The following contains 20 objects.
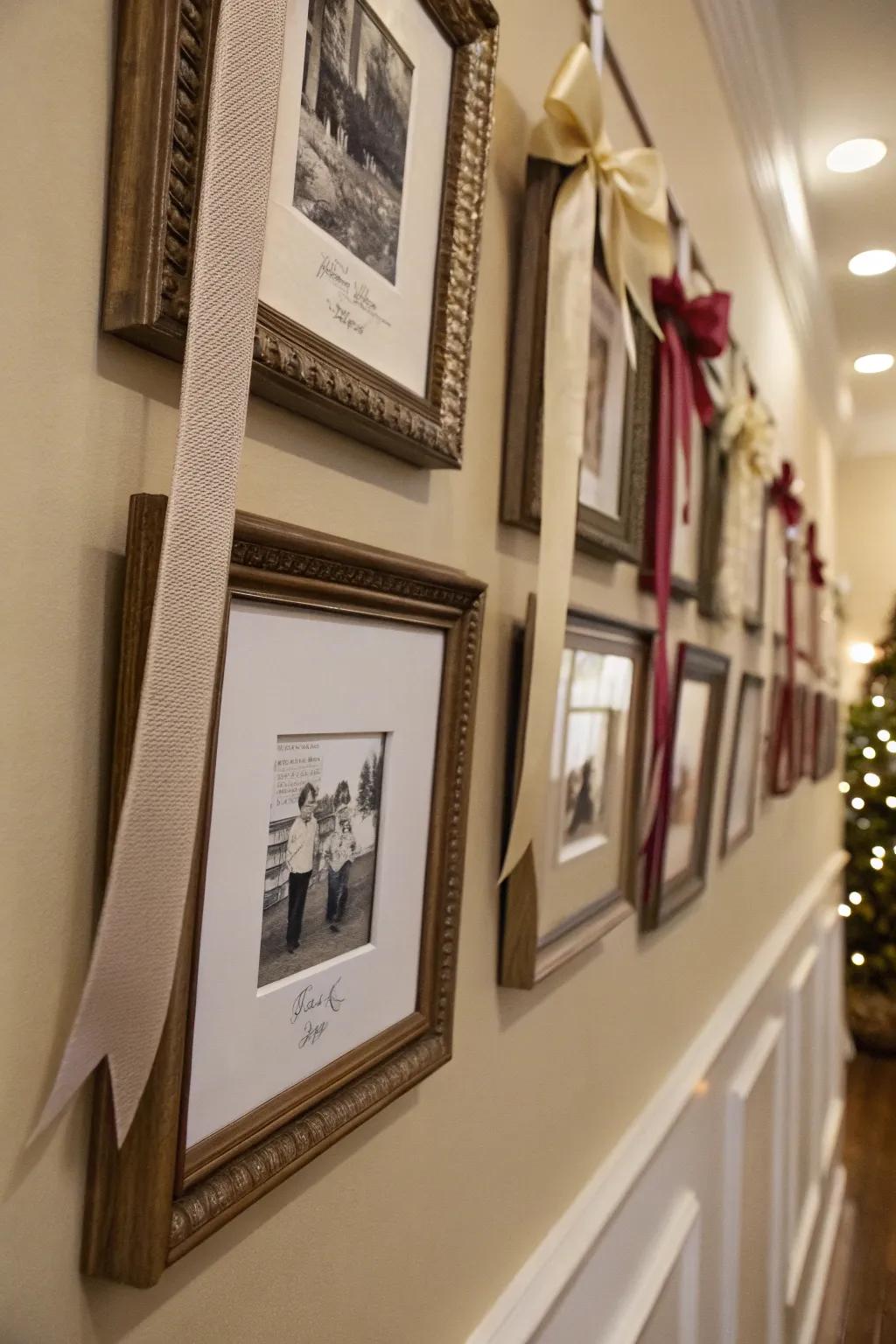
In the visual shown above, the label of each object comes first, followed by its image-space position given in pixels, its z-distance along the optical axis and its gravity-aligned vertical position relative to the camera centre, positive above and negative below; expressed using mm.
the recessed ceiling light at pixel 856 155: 2234 +1259
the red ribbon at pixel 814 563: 2916 +479
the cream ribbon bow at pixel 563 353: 763 +275
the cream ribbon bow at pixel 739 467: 1625 +431
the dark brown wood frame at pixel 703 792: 1319 -107
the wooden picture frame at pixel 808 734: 2973 -9
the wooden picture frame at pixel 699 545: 1217 +214
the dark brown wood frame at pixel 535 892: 853 -156
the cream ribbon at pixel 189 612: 382 +26
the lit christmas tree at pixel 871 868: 4438 -573
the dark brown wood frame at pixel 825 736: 3299 -11
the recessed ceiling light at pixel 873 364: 3713 +1340
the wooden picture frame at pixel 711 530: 1567 +291
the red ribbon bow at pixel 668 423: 1134 +337
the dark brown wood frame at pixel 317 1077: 422 -174
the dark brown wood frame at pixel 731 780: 1862 -103
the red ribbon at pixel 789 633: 2229 +225
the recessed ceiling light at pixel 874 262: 2836 +1308
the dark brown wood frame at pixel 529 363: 818 +271
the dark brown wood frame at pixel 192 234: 409 +200
